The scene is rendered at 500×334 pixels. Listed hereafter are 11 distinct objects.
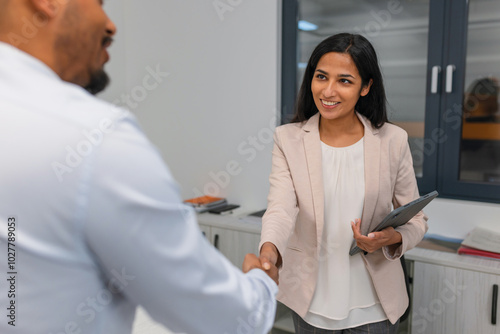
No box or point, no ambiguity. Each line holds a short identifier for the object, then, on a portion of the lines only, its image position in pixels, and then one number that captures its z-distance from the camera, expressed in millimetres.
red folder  1997
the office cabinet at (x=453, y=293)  1899
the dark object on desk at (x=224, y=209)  2857
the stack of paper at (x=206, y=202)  2888
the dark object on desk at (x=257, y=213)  2791
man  475
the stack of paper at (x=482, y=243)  2016
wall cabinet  2340
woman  1481
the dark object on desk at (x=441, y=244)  2182
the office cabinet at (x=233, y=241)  2506
